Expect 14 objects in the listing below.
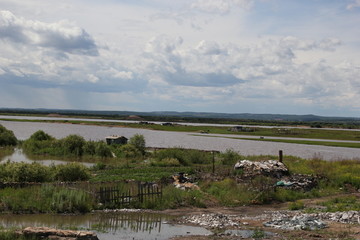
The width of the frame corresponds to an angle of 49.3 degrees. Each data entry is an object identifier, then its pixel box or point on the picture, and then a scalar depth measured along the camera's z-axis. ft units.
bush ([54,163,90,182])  92.48
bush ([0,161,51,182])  82.84
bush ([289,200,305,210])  72.18
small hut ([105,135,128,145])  187.83
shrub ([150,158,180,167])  127.95
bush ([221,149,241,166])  133.53
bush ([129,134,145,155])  171.60
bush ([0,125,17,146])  187.16
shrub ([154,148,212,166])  137.90
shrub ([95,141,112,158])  163.32
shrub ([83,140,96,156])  166.50
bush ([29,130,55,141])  181.88
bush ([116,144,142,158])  162.30
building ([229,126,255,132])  377.50
